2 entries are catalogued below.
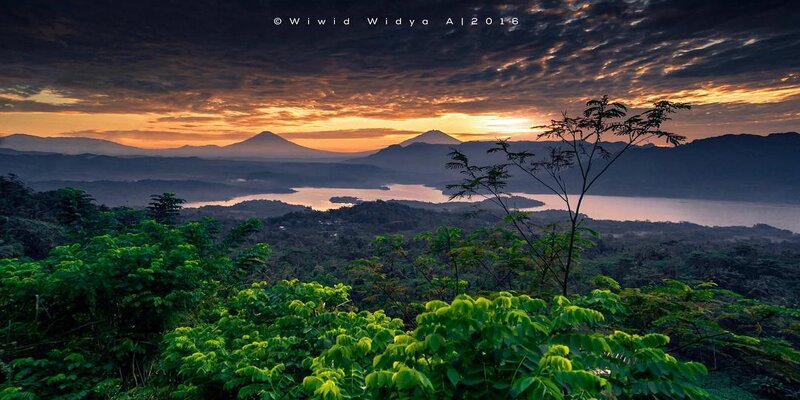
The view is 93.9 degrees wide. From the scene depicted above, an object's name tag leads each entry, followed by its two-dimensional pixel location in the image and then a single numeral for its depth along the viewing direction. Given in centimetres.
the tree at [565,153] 796
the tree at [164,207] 1703
